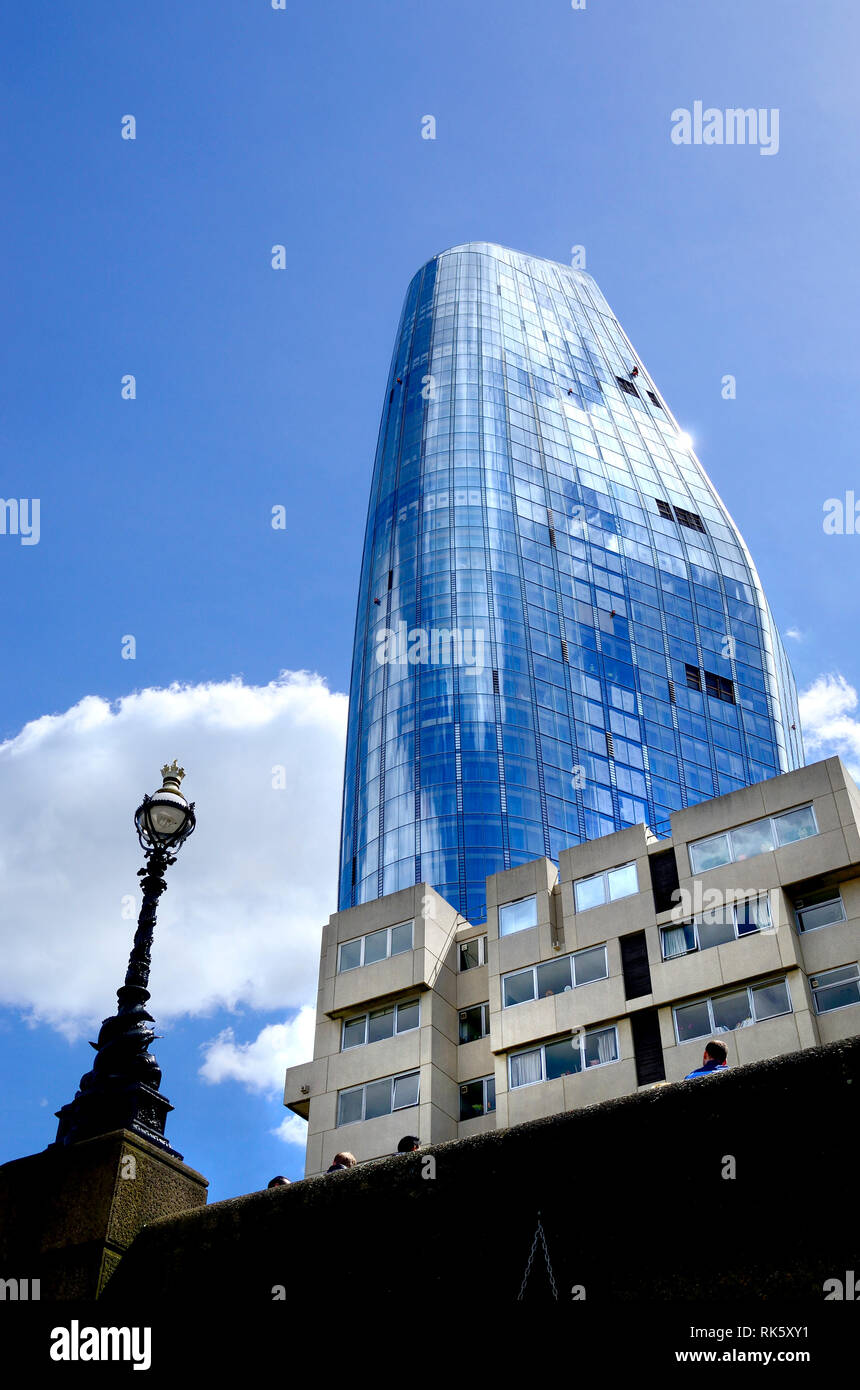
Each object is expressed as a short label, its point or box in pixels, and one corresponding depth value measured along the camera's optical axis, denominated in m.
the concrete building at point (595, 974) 39.91
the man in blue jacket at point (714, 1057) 11.05
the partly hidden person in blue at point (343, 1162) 12.54
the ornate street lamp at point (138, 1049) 10.71
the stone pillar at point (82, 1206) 9.18
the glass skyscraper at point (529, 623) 105.69
